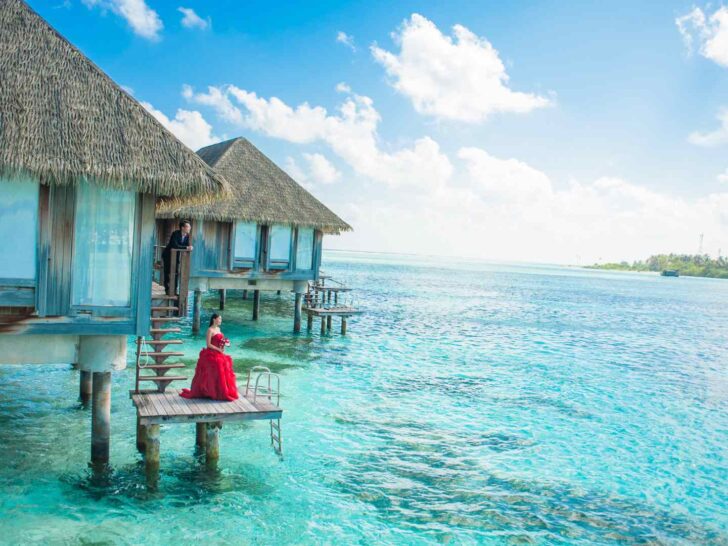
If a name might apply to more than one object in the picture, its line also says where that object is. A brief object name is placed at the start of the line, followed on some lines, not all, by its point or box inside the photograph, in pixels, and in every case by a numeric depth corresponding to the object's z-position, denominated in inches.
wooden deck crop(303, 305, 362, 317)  938.1
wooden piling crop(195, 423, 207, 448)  402.6
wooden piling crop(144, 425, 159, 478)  343.9
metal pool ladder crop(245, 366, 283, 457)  374.9
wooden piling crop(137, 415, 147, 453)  390.9
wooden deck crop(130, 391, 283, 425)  327.3
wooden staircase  372.2
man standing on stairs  418.9
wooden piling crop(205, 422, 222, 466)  369.4
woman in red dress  359.6
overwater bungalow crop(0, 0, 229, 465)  316.2
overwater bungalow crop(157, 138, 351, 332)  804.6
